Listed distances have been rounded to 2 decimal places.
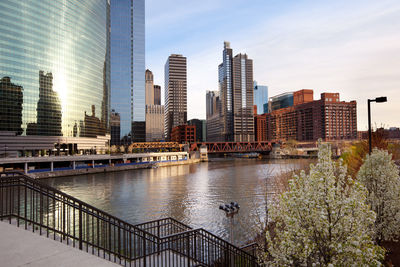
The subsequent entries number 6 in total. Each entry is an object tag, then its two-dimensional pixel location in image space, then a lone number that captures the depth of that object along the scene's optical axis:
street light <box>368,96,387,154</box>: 15.32
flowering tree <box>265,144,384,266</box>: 7.12
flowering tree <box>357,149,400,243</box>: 14.10
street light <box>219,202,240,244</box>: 32.50
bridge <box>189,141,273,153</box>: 170.62
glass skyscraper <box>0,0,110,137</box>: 101.81
